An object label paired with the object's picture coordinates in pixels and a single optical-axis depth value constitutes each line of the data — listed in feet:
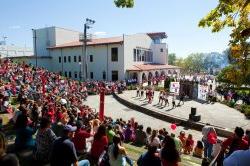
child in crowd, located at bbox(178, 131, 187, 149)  29.34
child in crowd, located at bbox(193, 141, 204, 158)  26.89
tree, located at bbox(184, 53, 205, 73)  281.39
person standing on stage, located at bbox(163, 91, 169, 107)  62.64
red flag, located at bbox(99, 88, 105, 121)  33.04
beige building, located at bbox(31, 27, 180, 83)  106.24
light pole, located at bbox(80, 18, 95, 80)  83.54
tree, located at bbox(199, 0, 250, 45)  20.05
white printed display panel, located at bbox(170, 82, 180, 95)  63.46
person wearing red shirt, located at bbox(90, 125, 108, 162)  17.14
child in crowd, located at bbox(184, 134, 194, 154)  28.20
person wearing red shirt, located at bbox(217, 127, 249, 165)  14.05
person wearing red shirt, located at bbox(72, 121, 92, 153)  18.70
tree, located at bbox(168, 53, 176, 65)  312.13
